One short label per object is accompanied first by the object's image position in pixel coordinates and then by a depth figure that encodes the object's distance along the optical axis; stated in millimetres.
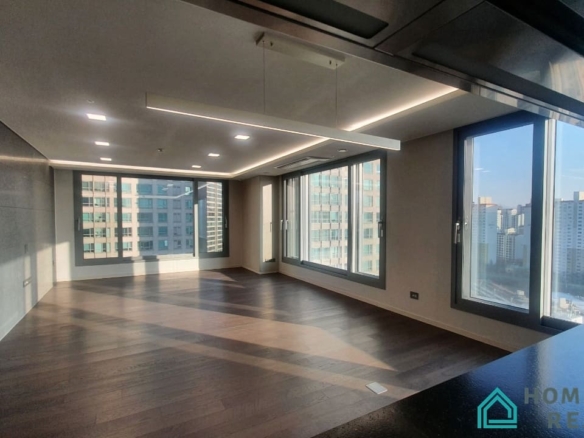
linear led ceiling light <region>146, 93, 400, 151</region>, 1772
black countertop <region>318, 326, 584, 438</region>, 693
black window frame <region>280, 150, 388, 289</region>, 4559
